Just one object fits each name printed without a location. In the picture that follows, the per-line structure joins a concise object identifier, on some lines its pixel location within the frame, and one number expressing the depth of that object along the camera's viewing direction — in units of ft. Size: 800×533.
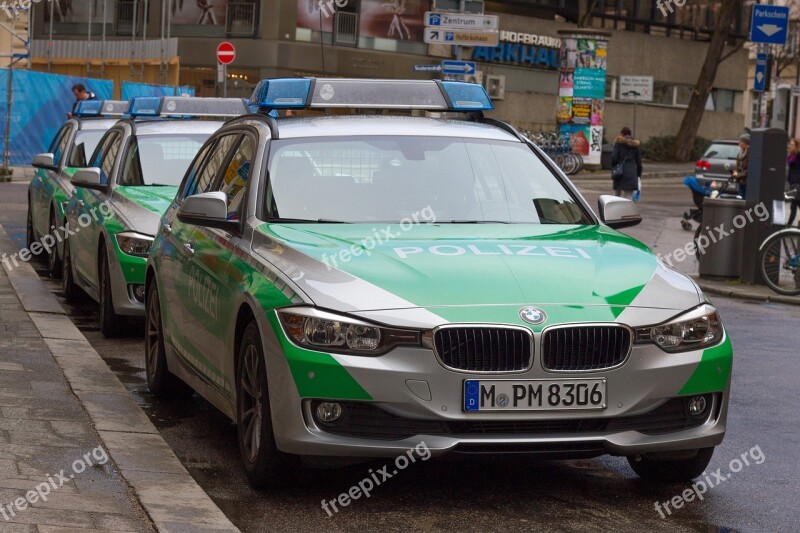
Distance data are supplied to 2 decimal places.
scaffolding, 105.09
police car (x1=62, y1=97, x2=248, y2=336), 33.81
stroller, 73.31
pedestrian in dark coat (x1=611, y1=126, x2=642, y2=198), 92.48
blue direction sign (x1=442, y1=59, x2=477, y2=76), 96.63
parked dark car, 115.24
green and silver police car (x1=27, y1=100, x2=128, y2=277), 45.37
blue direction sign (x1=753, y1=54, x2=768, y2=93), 69.41
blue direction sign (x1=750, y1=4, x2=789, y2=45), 58.90
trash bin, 54.65
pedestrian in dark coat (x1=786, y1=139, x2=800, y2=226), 88.28
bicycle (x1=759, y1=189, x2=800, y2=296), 51.34
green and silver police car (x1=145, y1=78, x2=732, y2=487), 17.71
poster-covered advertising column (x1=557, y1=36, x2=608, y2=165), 143.74
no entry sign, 114.93
